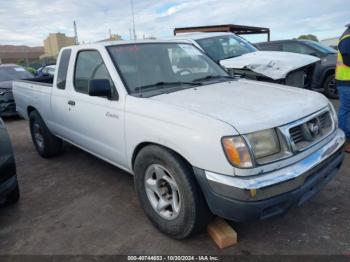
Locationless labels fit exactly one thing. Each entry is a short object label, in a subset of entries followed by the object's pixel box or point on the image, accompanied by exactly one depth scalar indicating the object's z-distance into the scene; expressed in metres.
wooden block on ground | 2.80
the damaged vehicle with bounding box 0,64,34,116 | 9.09
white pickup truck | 2.38
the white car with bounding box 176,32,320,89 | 5.83
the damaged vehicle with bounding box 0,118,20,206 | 3.39
